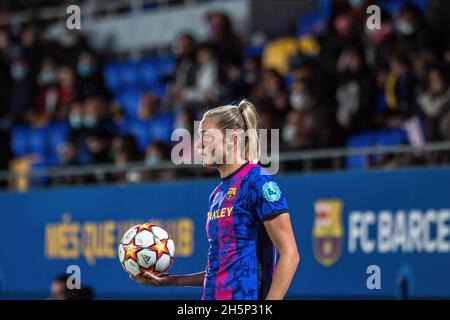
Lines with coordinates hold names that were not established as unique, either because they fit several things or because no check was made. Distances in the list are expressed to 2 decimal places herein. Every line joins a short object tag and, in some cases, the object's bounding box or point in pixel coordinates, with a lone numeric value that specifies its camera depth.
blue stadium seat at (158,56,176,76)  17.39
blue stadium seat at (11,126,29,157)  17.59
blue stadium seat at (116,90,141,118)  17.23
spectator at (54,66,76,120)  17.20
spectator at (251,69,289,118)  13.04
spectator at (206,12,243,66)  15.18
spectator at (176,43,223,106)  14.89
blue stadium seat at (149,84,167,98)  16.75
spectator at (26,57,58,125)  17.67
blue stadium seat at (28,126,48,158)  17.23
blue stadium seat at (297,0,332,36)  16.02
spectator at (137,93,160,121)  16.02
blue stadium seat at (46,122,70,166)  16.83
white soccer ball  5.96
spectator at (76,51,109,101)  17.05
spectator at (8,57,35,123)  18.09
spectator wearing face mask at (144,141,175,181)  13.60
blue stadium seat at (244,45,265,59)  15.60
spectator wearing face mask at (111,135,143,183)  13.95
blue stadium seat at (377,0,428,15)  14.23
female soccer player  5.44
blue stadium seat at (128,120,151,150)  15.78
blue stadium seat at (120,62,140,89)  18.19
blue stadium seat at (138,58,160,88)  17.69
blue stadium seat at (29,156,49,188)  15.75
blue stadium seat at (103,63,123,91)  18.52
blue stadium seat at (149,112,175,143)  15.24
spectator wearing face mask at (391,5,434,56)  12.48
